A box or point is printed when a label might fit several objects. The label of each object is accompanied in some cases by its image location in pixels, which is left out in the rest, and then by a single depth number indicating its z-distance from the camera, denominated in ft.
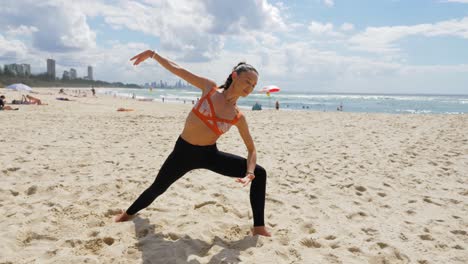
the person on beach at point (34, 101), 81.30
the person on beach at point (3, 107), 60.69
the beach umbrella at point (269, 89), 71.61
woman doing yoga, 10.80
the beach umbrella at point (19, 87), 95.61
